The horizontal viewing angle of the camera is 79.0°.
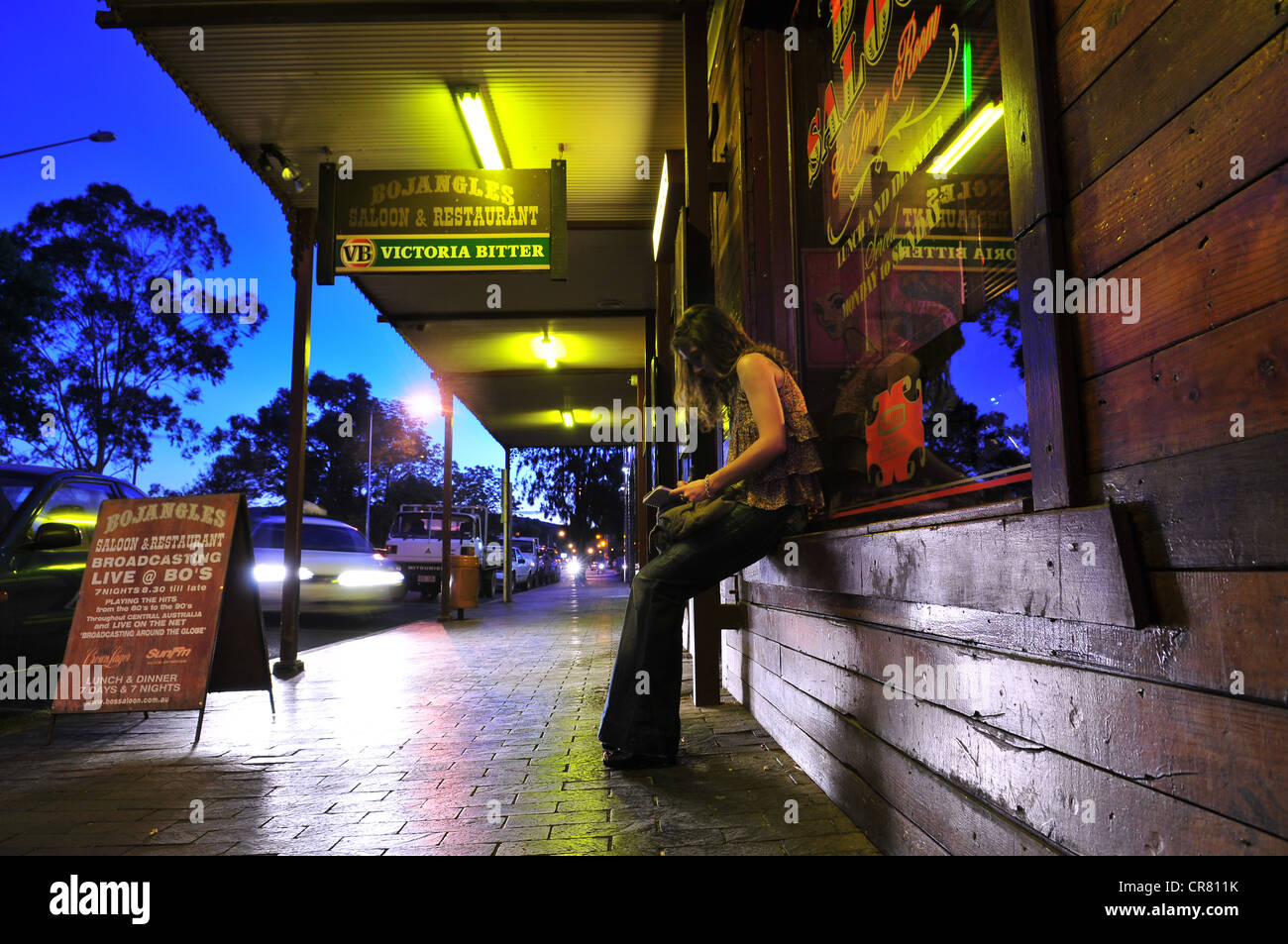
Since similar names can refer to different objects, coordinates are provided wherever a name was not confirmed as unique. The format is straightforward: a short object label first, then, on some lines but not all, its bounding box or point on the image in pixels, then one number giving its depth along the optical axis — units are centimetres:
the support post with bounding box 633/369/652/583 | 906
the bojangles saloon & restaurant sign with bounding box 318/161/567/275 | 582
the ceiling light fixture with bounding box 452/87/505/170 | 579
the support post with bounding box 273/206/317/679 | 629
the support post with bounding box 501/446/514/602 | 1722
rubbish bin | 1254
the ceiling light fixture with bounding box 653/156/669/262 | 555
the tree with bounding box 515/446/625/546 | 3881
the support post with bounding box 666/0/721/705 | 477
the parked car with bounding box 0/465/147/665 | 473
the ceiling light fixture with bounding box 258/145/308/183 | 643
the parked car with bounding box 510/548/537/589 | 2588
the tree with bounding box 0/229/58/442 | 2231
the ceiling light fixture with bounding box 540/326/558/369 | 1073
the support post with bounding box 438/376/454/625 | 1200
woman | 317
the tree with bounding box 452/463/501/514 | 6544
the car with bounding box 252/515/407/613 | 1038
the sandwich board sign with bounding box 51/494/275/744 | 422
